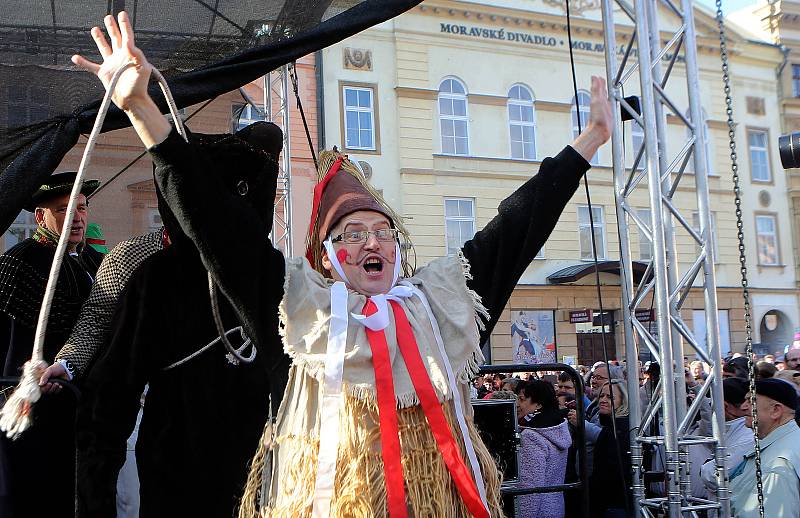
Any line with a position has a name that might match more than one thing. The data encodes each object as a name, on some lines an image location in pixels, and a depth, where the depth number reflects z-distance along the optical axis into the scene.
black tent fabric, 2.78
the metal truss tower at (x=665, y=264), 4.05
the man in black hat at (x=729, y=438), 4.24
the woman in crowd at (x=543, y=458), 4.71
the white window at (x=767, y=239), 23.38
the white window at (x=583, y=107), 20.98
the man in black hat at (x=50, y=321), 2.83
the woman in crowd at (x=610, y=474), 4.93
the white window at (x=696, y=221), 22.03
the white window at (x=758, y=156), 23.72
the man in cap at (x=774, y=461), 3.50
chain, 3.51
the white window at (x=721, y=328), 21.32
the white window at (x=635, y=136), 22.08
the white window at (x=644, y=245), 21.58
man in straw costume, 1.96
